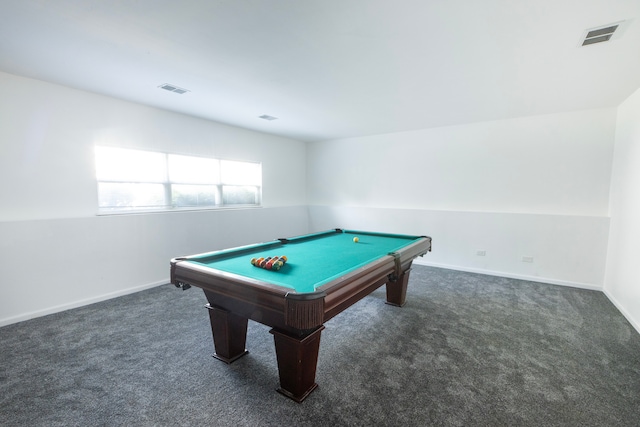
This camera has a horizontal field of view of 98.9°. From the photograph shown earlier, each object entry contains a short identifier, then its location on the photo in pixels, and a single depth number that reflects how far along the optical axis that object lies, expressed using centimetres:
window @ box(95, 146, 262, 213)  346
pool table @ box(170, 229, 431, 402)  149
